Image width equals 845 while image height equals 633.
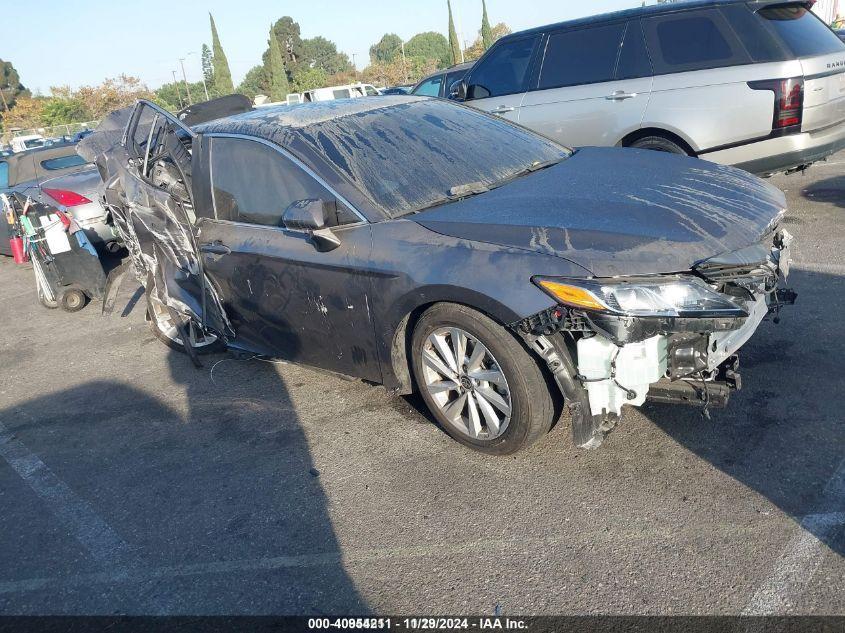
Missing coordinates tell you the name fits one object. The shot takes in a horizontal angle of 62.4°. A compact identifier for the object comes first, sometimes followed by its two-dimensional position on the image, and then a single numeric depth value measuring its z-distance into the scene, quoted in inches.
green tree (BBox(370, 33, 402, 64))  4916.3
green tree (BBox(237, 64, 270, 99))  2824.8
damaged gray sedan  114.9
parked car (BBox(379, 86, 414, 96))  747.7
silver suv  237.8
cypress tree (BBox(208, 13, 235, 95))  2544.3
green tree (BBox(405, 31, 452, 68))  4842.5
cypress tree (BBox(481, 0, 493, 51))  2246.6
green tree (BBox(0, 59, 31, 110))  3149.6
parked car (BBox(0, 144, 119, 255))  326.6
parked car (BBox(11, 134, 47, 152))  1348.9
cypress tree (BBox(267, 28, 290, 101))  2406.5
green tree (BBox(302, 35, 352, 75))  3900.1
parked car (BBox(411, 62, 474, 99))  437.1
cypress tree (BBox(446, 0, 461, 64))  2044.8
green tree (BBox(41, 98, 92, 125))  2150.8
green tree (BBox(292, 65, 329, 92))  2213.2
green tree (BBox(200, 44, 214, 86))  3587.6
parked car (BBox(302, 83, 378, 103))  1017.5
